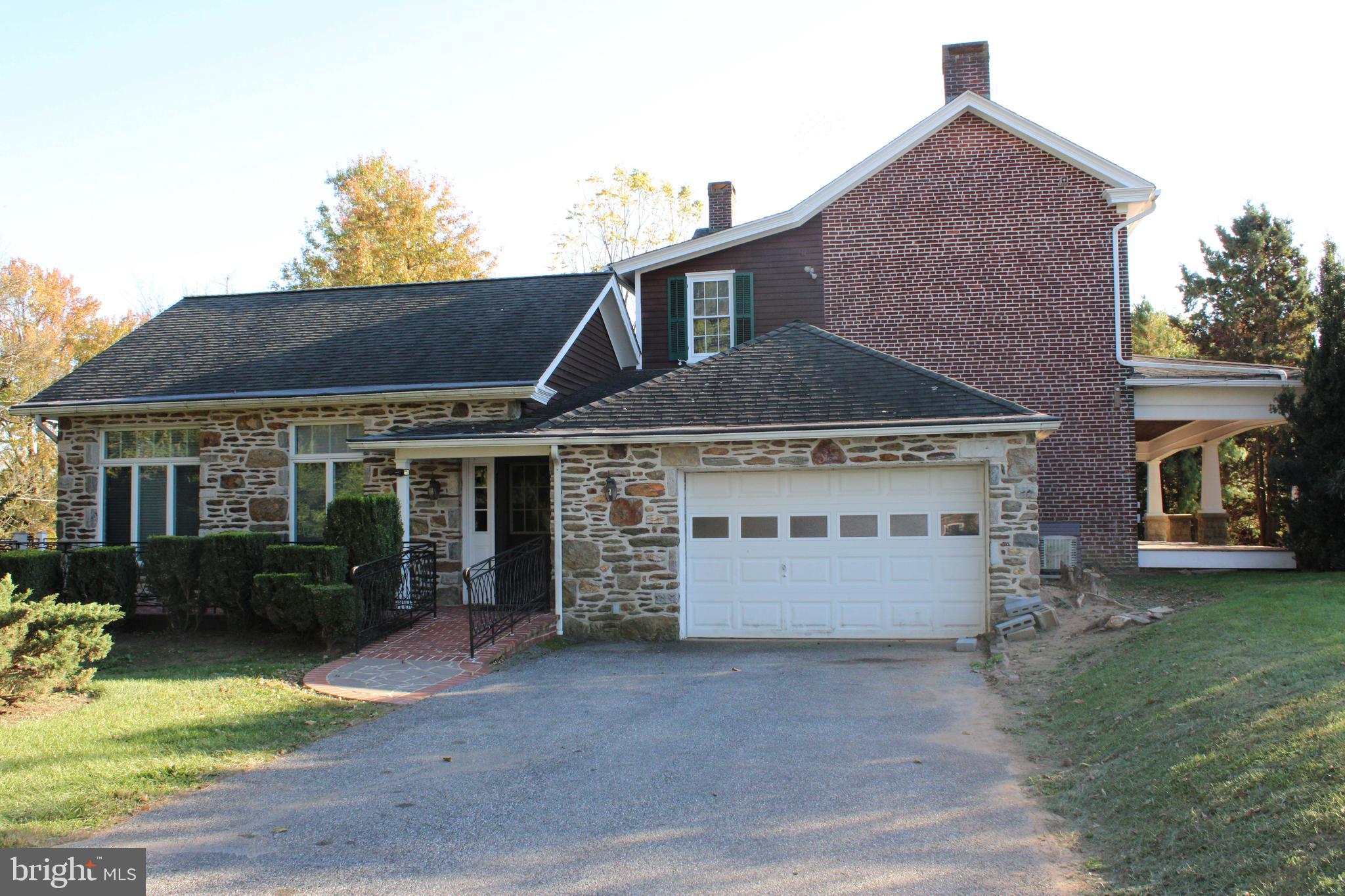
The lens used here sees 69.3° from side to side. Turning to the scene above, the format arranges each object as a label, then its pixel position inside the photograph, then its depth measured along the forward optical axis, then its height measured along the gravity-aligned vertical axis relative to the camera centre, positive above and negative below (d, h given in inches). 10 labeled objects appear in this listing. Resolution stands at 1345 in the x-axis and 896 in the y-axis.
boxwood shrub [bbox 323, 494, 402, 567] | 470.0 -14.7
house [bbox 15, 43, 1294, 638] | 466.6 +51.1
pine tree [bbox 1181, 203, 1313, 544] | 1077.8 +220.6
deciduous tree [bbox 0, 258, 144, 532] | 1068.5 +174.8
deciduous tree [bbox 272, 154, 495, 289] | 1286.9 +350.4
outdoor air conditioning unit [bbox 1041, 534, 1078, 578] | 570.3 -36.8
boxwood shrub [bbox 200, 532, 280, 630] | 473.4 -35.6
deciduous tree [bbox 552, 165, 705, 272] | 1373.0 +402.4
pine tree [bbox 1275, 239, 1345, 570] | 567.5 +27.2
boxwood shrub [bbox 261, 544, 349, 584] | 450.6 -29.4
